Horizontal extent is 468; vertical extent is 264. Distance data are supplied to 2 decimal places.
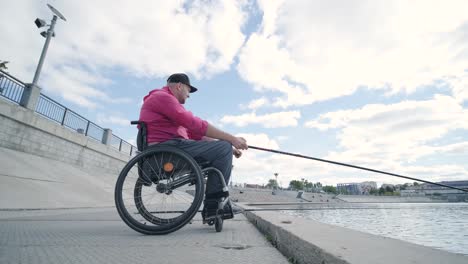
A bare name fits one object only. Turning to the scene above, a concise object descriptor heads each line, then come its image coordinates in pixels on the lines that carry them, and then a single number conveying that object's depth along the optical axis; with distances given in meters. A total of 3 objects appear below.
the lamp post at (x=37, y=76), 10.13
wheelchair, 1.91
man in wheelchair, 2.14
